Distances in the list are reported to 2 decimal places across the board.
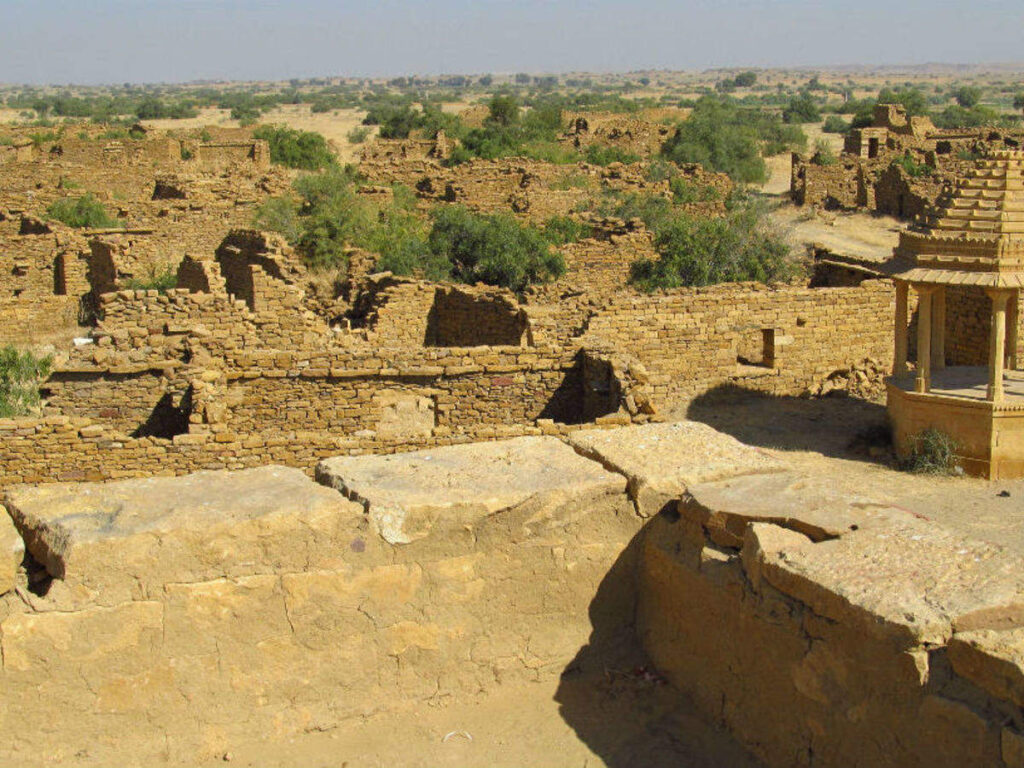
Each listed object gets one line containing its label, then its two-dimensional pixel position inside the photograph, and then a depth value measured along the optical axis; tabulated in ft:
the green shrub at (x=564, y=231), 66.59
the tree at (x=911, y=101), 201.36
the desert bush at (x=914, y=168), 98.17
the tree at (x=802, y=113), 237.04
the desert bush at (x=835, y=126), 205.27
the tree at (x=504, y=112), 167.53
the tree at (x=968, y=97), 282.77
